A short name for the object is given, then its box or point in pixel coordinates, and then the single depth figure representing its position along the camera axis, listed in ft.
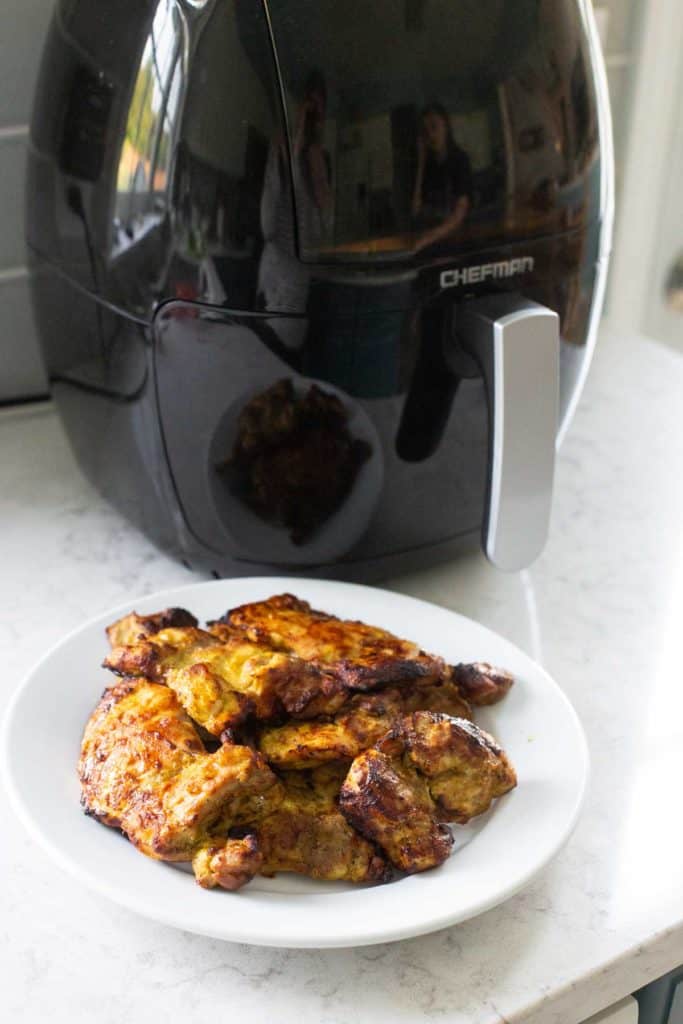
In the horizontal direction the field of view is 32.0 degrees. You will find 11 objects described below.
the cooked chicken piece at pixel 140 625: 1.98
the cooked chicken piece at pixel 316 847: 1.61
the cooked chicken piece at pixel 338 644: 1.82
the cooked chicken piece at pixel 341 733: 1.69
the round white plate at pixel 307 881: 1.51
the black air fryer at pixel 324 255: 1.91
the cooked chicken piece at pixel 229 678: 1.72
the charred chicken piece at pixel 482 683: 1.92
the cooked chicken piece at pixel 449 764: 1.68
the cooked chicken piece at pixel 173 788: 1.55
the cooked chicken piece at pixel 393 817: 1.60
